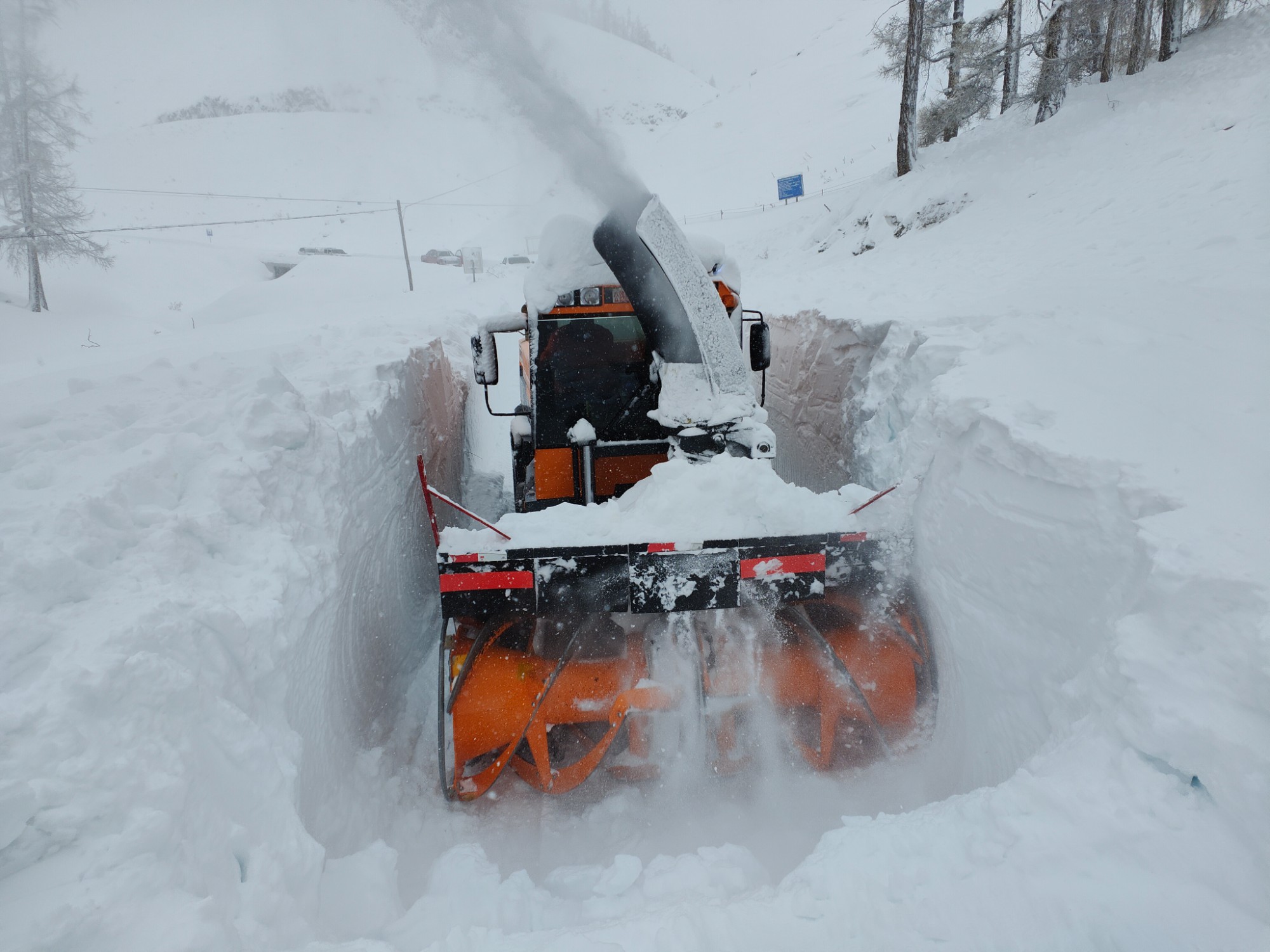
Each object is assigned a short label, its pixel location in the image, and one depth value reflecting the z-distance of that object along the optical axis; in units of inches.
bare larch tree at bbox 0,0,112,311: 718.5
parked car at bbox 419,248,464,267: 1476.4
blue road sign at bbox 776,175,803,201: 917.2
